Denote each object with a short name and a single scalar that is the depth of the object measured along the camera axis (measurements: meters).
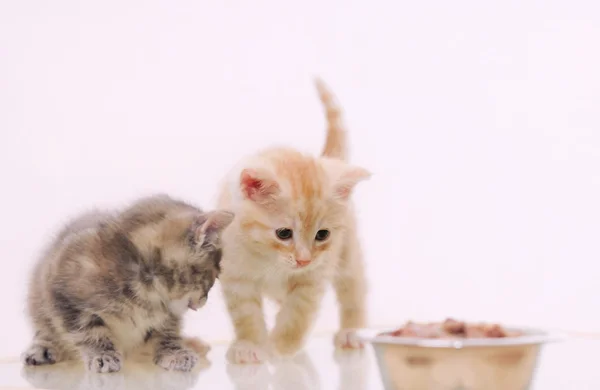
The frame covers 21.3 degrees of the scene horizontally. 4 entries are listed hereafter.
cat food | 0.78
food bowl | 0.76
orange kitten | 0.89
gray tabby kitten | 0.87
